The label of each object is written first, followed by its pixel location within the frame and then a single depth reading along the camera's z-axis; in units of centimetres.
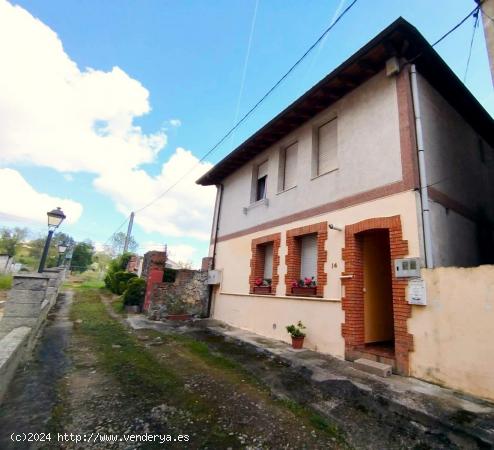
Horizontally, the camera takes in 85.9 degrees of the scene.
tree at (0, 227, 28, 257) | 3684
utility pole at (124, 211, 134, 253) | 2386
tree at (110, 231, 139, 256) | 4075
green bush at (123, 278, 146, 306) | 1071
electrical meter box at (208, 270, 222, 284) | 1028
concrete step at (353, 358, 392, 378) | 427
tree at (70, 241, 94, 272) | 3952
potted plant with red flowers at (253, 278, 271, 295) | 784
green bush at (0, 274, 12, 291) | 1335
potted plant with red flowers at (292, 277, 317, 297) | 633
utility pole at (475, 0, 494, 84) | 415
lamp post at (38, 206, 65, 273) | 643
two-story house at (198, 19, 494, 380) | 491
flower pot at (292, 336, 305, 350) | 608
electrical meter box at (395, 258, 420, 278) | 435
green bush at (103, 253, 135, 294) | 1817
